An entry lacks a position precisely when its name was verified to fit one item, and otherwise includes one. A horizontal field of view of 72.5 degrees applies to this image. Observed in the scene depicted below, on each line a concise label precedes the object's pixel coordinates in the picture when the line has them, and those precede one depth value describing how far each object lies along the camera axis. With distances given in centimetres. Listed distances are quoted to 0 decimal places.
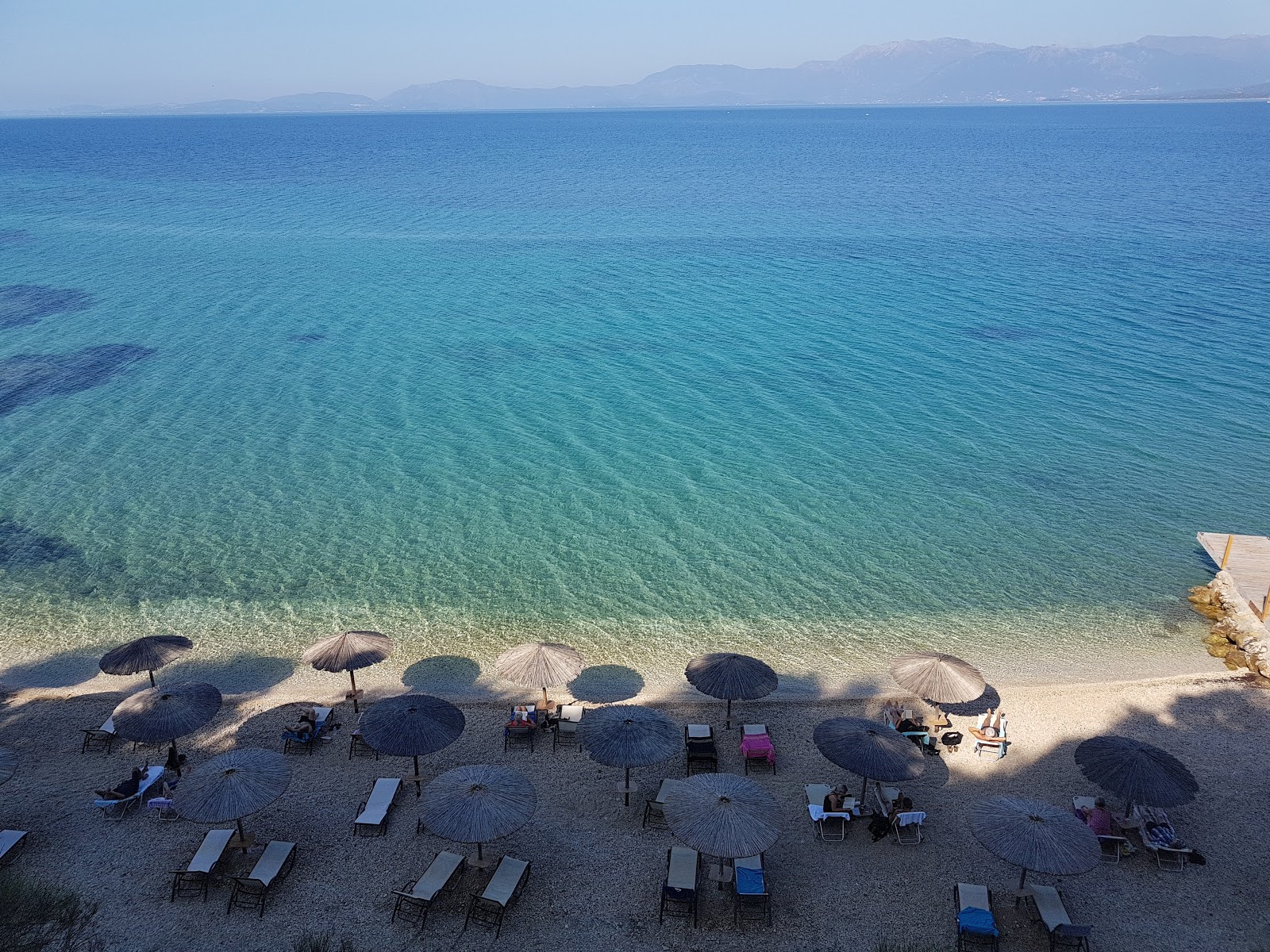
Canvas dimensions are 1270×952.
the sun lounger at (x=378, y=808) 1439
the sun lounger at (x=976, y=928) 1230
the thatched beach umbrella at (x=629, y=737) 1447
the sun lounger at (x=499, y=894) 1269
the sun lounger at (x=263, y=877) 1292
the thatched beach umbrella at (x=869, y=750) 1412
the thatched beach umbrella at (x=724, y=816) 1226
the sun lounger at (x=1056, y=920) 1208
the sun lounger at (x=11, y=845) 1365
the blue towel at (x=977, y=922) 1229
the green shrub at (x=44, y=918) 1218
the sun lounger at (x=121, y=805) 1472
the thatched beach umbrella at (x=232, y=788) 1298
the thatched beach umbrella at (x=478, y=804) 1269
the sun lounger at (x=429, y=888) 1276
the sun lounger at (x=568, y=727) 1688
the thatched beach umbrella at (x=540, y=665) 1688
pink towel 1616
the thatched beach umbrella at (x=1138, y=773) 1373
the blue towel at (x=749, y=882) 1288
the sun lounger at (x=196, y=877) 1312
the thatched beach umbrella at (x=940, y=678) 1634
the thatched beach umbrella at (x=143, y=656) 1733
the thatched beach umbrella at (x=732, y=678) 1630
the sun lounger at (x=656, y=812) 1473
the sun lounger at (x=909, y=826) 1431
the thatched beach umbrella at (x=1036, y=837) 1208
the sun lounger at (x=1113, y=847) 1398
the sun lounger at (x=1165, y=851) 1379
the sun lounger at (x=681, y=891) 1286
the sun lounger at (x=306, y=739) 1656
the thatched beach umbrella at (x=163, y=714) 1511
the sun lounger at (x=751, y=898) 1285
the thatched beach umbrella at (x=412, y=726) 1469
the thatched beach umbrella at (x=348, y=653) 1728
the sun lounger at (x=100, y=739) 1655
